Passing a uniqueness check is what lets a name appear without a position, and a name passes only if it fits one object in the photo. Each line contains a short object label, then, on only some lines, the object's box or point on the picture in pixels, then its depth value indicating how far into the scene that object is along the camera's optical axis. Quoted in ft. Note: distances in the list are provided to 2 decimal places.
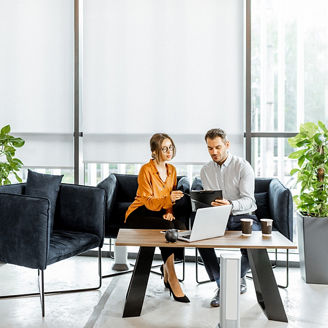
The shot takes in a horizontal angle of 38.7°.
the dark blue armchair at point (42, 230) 10.35
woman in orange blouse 11.78
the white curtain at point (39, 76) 15.48
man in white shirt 11.25
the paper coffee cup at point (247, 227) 9.76
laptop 8.93
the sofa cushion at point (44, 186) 12.55
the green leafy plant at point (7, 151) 14.37
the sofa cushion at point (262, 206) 13.43
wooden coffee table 9.05
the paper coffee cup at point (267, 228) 9.76
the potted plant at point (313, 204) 12.48
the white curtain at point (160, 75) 14.80
